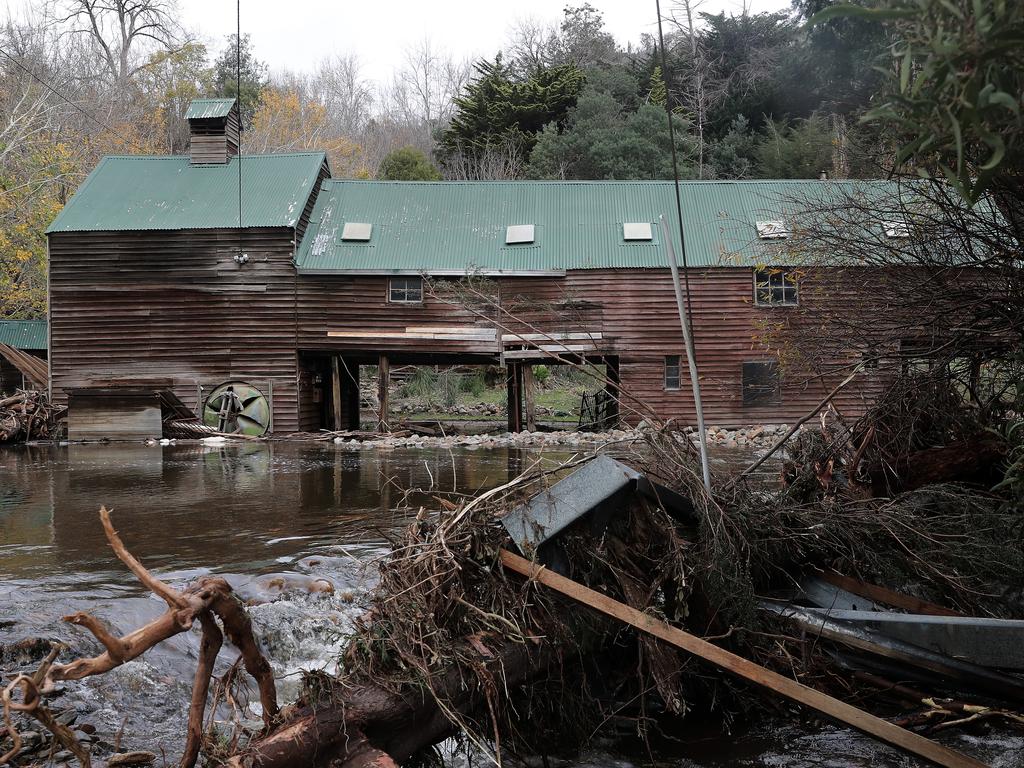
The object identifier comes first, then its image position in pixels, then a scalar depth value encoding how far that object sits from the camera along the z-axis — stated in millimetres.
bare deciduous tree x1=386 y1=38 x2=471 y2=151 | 65188
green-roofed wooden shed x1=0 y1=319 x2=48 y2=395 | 33500
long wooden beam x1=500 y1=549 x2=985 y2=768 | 4129
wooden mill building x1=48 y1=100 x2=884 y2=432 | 26562
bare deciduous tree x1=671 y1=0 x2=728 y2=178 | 41875
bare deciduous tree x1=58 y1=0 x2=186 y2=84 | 50094
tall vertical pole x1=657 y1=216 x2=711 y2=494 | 4604
